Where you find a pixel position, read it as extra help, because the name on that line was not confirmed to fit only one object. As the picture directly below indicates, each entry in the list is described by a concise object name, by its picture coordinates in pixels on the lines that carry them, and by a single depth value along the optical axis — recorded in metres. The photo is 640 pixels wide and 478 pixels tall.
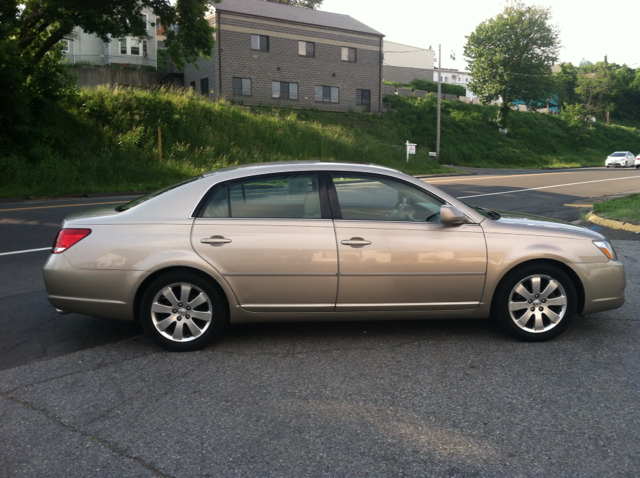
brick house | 41.69
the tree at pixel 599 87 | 65.88
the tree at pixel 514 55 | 59.25
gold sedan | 4.86
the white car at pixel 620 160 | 45.41
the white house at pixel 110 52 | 49.81
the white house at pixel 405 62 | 68.81
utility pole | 39.26
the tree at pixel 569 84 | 84.04
